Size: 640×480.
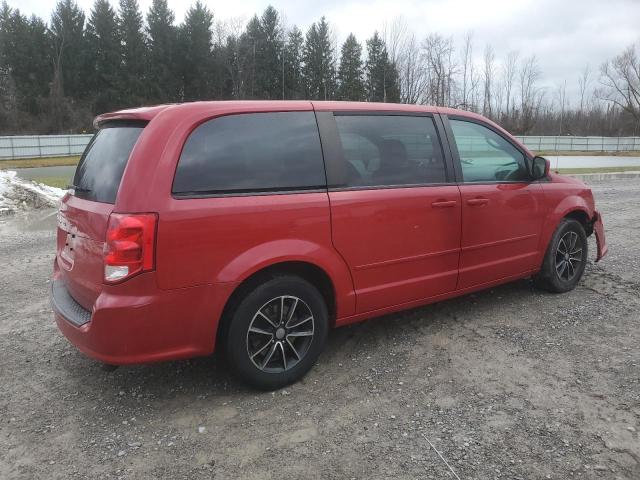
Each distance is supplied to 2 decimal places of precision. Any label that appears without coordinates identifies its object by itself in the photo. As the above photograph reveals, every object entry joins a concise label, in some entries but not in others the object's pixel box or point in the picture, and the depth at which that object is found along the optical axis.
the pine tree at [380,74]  43.55
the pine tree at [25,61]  53.12
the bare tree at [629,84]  73.50
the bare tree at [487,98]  59.00
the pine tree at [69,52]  53.78
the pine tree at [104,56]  52.78
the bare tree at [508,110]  64.35
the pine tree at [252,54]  53.97
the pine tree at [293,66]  57.00
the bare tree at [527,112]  62.33
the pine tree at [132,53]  52.62
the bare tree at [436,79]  42.06
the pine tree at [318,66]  57.34
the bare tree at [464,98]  50.33
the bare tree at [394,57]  41.85
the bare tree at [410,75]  41.81
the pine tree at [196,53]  54.88
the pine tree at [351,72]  54.78
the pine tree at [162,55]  53.75
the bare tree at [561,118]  71.15
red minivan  2.86
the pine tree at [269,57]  54.19
